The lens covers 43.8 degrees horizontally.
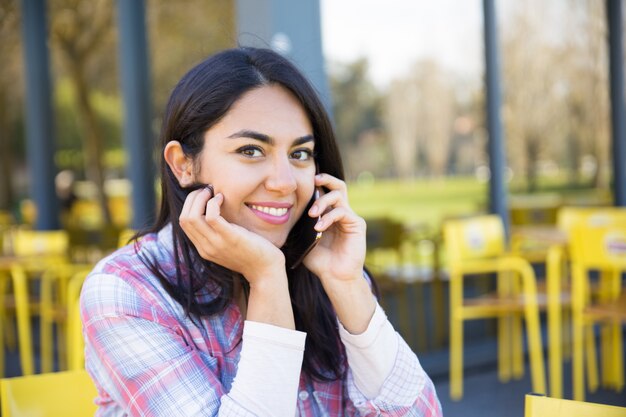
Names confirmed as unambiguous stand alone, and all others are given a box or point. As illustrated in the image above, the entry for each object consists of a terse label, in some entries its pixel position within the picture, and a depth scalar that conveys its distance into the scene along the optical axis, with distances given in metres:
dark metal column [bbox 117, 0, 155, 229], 4.83
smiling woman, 1.18
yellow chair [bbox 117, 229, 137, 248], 3.53
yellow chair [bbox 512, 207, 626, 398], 3.69
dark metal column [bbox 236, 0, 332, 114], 3.56
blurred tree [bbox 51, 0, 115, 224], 7.18
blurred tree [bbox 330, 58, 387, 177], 6.77
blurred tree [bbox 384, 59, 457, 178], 7.32
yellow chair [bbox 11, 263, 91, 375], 4.12
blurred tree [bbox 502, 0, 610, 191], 6.27
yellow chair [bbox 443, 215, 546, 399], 3.76
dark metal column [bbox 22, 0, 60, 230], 5.80
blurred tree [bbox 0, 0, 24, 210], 6.21
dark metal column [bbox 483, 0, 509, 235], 4.93
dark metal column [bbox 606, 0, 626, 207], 5.70
